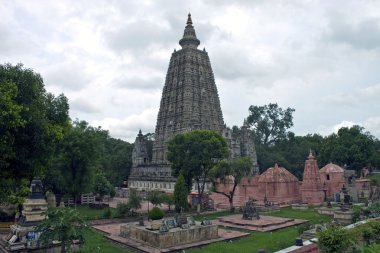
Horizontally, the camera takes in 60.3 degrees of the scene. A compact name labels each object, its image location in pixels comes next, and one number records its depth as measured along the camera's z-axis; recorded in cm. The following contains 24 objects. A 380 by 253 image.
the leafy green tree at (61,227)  1454
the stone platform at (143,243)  1861
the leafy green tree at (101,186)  4384
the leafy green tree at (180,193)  3253
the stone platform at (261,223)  2503
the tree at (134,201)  3027
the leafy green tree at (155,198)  3203
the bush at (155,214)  2712
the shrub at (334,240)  1215
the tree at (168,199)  3269
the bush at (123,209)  3050
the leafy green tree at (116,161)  6575
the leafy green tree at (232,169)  3375
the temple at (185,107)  5675
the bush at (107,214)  2925
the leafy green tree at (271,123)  7900
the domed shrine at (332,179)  4444
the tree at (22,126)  1349
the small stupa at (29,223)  1709
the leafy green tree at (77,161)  3388
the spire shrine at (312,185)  4128
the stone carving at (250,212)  2839
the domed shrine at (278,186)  4275
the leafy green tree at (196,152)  3397
